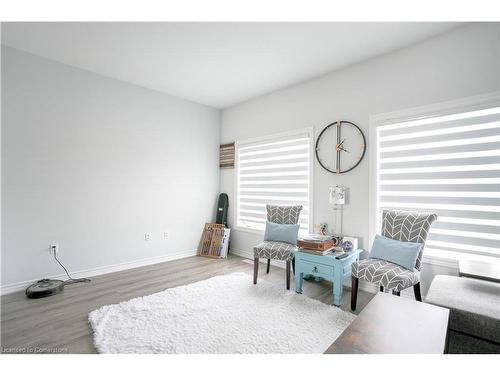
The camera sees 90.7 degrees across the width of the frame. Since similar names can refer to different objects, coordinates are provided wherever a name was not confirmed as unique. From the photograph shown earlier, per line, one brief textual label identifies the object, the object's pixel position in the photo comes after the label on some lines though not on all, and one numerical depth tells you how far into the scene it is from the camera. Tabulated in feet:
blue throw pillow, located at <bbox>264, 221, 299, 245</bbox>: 10.57
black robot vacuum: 8.73
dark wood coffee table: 3.84
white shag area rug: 6.04
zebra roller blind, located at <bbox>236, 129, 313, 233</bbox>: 11.92
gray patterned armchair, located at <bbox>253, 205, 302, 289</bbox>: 9.70
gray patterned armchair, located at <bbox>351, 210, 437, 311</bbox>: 6.95
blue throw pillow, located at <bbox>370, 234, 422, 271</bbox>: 7.36
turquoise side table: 8.20
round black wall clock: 10.03
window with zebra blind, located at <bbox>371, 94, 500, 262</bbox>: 7.44
